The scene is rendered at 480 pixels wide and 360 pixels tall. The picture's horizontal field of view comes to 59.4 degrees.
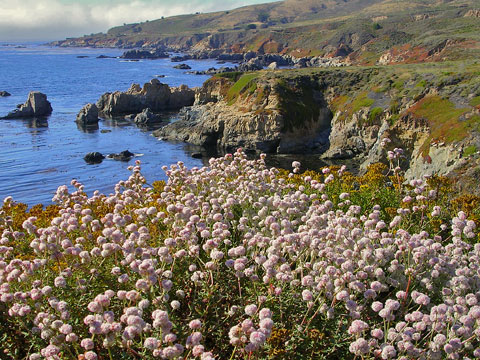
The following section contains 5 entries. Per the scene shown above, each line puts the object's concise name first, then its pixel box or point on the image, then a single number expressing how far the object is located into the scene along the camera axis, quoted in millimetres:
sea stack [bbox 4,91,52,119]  55838
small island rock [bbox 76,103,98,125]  51906
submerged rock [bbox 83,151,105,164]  36462
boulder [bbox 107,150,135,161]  36906
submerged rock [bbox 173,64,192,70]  124688
